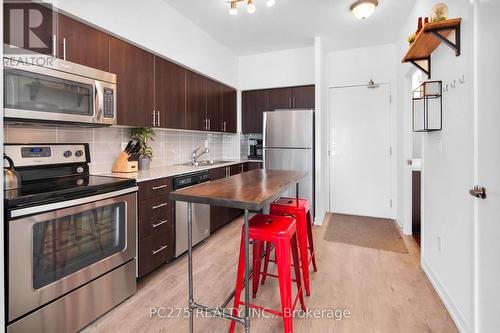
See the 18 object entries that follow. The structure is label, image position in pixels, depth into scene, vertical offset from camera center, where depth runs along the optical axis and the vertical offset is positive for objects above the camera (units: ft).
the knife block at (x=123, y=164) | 8.21 +0.00
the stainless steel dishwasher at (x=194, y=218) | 8.73 -1.95
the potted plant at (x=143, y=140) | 9.15 +0.85
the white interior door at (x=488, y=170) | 4.17 -0.13
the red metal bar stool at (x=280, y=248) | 5.00 -1.64
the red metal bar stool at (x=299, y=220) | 6.45 -1.42
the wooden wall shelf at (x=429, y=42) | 5.65 +3.01
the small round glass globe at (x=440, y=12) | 5.96 +3.46
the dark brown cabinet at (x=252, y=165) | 14.37 -0.07
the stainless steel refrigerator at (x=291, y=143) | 12.79 +1.03
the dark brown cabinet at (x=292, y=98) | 13.61 +3.49
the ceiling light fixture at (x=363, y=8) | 8.86 +5.32
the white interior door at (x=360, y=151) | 13.64 +0.65
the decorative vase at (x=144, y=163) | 9.22 +0.03
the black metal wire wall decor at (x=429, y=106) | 6.74 +1.50
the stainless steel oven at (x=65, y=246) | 4.50 -1.65
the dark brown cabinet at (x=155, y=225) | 7.28 -1.82
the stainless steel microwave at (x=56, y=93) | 5.08 +1.59
